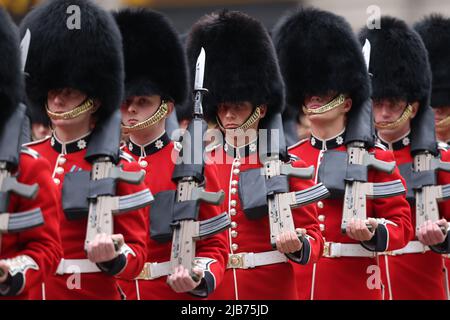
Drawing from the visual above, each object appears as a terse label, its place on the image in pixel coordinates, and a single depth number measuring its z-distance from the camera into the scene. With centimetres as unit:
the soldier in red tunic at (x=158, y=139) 1027
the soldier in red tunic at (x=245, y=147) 1092
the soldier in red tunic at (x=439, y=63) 1514
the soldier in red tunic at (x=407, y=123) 1302
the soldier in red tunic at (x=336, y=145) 1165
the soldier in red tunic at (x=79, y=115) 965
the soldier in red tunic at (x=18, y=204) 844
